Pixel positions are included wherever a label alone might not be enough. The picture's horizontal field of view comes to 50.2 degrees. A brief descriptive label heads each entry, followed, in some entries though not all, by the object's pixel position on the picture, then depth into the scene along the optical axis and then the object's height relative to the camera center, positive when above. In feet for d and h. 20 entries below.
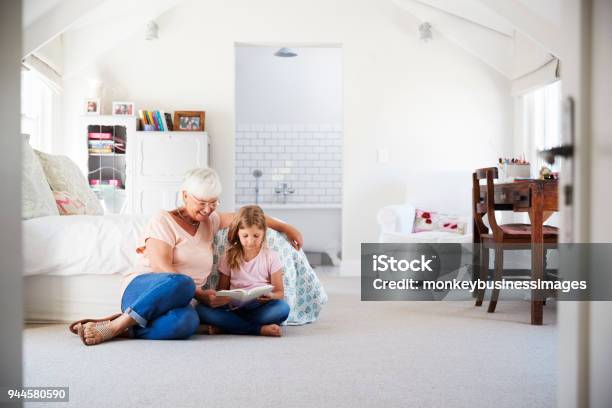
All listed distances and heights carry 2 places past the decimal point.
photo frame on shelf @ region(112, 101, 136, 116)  18.99 +2.42
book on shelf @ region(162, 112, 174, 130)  19.08 +2.07
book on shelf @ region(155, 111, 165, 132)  18.88 +2.09
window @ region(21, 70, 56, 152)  17.01 +2.23
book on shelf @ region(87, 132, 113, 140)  18.62 +1.58
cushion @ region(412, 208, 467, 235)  16.96 -0.81
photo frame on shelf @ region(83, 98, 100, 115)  18.89 +2.47
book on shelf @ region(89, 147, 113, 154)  18.62 +1.15
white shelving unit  18.67 +0.81
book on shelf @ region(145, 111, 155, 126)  18.85 +2.12
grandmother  9.50 -1.28
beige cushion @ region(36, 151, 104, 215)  13.56 +0.25
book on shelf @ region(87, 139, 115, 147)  18.63 +1.38
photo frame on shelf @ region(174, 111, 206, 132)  19.20 +2.07
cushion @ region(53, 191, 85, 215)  12.98 -0.26
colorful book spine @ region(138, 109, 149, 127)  18.85 +2.15
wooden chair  12.20 -0.83
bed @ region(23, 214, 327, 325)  11.18 -1.27
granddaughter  10.19 -1.41
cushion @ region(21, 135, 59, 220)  11.73 +0.02
